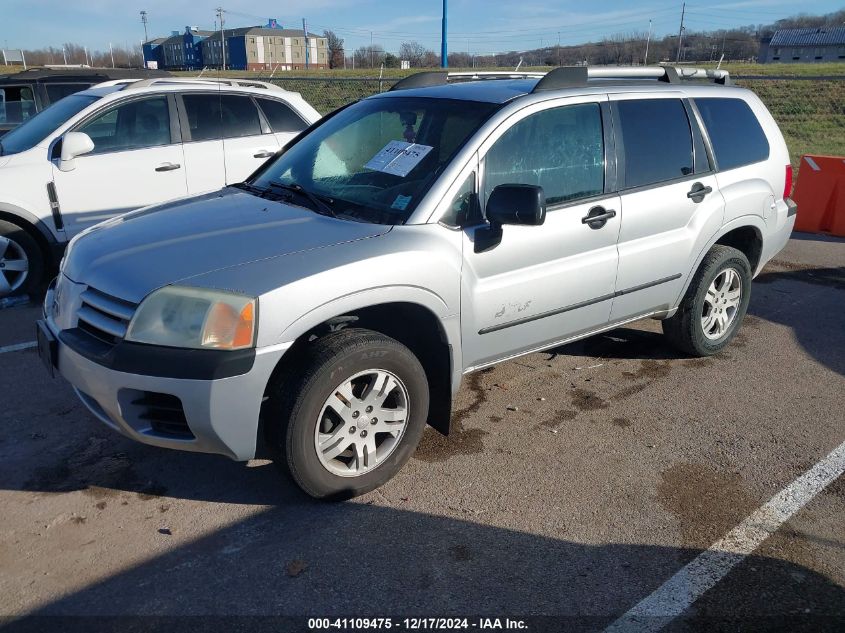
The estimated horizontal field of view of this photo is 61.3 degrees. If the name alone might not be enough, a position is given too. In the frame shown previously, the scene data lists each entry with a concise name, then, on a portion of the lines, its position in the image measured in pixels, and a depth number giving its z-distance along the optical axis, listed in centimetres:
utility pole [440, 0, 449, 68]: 3362
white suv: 609
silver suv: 291
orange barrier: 916
